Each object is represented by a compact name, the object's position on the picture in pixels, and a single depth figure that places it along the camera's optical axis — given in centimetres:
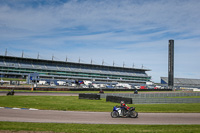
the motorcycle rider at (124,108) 1720
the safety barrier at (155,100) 2998
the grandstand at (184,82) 14150
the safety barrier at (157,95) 4131
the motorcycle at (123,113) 1711
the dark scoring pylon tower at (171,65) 9838
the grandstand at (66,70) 11644
